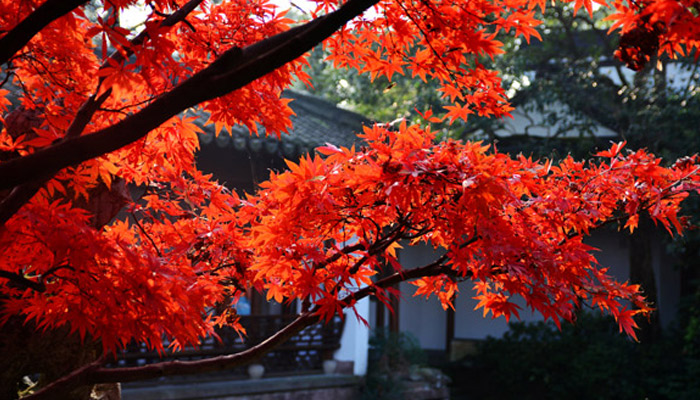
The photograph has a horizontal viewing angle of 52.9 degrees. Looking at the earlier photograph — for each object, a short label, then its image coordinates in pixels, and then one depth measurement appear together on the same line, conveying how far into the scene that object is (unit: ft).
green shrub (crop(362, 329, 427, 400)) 33.77
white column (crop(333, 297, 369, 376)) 33.47
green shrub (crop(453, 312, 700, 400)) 35.73
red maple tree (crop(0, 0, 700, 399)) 8.94
